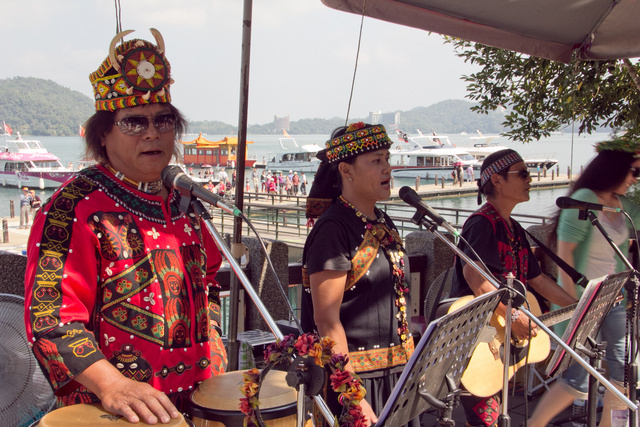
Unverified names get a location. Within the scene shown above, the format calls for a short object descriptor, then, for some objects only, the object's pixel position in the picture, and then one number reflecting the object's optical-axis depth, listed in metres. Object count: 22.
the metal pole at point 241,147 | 3.11
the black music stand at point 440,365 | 1.78
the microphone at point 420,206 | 2.62
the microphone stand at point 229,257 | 1.57
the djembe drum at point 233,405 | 1.86
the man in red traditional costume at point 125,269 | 1.72
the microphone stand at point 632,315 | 3.35
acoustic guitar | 3.30
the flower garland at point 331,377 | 1.57
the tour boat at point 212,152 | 64.12
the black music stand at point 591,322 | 2.80
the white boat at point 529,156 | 51.28
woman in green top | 3.86
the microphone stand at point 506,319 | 2.54
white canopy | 4.01
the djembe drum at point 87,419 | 1.63
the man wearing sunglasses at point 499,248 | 3.35
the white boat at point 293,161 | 59.28
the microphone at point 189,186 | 1.80
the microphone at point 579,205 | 3.60
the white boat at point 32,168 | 47.84
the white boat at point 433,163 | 51.53
